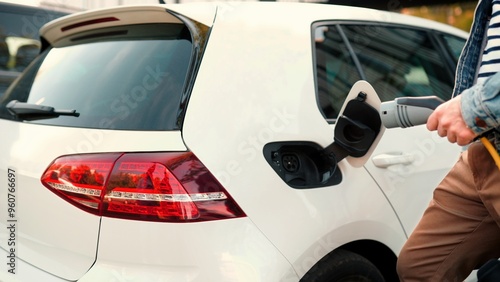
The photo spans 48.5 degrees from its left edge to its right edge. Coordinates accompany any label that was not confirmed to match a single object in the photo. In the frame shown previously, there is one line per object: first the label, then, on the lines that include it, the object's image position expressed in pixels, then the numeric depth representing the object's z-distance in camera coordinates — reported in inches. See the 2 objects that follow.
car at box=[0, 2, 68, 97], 210.2
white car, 69.1
